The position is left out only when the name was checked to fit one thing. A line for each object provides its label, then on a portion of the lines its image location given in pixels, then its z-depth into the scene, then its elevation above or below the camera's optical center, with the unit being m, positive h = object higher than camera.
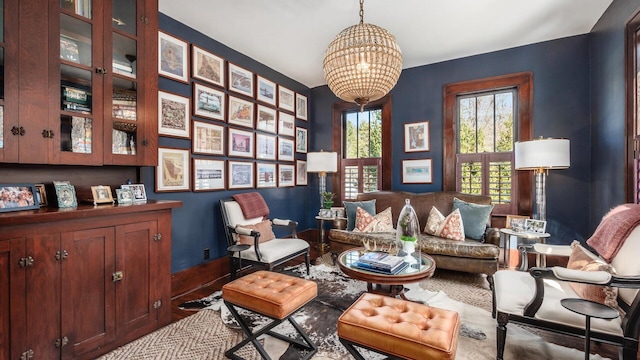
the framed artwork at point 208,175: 3.34 +0.05
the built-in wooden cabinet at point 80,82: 1.71 +0.68
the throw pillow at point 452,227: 3.50 -0.62
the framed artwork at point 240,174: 3.80 +0.06
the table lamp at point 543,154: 3.08 +0.27
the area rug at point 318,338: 1.95 -1.22
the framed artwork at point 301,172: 5.12 +0.12
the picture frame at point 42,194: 2.03 -0.11
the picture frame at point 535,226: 3.19 -0.54
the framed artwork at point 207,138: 3.34 +0.50
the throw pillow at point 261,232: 3.22 -0.66
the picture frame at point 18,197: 1.74 -0.12
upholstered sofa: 3.11 -0.76
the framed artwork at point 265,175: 4.29 +0.06
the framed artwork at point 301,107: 5.09 +1.33
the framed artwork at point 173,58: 2.99 +1.33
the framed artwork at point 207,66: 3.32 +1.38
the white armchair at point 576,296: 1.53 -0.77
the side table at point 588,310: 1.46 -0.70
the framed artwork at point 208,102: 3.34 +0.95
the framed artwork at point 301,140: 5.11 +0.72
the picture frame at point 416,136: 4.45 +0.67
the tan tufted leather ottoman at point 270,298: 1.76 -0.78
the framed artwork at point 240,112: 3.78 +0.93
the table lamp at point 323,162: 4.58 +0.27
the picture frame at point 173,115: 3.01 +0.70
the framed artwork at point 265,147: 4.24 +0.50
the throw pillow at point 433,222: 3.73 -0.58
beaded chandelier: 2.10 +0.90
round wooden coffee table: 2.09 -0.73
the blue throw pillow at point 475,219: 3.56 -0.51
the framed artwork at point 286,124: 4.68 +0.93
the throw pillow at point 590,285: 1.68 -0.65
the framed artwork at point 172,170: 2.98 +0.09
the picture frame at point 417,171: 4.42 +0.12
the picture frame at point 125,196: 2.29 -0.15
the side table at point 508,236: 3.14 -0.67
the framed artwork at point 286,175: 4.70 +0.06
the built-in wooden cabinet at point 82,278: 1.58 -0.66
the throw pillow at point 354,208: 4.15 -0.44
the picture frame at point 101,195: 2.17 -0.13
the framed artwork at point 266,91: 4.24 +1.37
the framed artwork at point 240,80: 3.79 +1.37
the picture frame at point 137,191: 2.42 -0.11
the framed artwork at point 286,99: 4.68 +1.36
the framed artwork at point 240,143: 3.80 +0.50
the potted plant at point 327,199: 4.75 -0.36
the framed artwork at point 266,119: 4.23 +0.92
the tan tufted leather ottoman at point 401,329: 1.34 -0.77
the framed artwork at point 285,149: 4.70 +0.50
